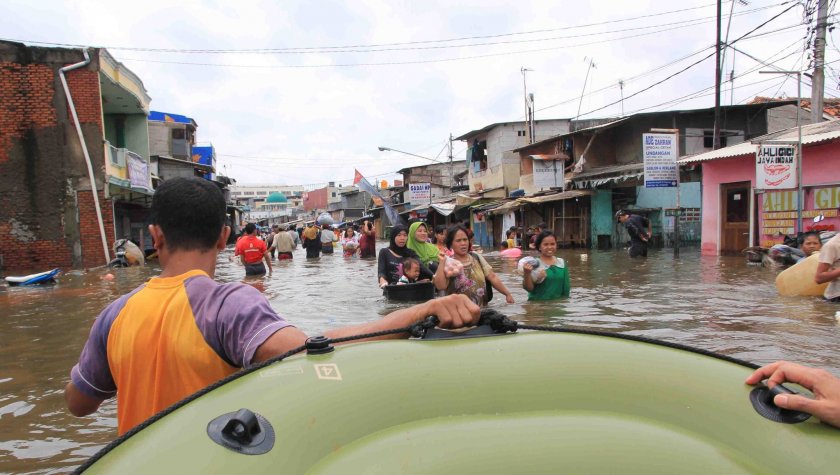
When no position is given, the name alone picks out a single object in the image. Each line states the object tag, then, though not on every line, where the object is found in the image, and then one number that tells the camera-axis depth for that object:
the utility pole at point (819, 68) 14.48
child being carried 7.56
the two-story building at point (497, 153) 32.97
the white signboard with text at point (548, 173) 25.20
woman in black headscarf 7.78
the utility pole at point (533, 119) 32.14
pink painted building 13.45
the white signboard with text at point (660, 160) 16.08
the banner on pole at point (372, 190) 23.03
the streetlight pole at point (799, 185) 12.49
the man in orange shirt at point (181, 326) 1.60
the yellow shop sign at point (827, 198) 13.30
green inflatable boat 1.23
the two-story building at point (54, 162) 14.77
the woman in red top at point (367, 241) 18.80
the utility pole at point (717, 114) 19.58
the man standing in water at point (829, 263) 6.17
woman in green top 6.61
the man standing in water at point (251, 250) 11.52
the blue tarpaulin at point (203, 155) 36.10
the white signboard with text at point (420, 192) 35.97
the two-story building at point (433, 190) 35.97
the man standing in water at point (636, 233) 13.55
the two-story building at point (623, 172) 22.16
